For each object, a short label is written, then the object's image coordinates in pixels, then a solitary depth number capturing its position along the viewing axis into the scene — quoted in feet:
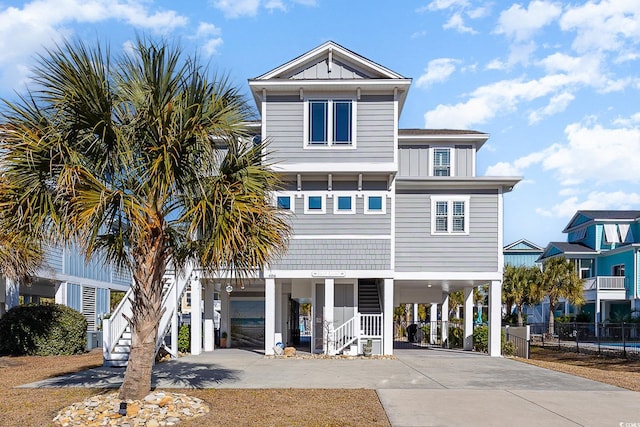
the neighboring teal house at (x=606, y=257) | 141.28
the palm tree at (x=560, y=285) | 130.62
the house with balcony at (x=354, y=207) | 67.41
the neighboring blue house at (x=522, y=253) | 202.18
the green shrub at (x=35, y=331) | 66.54
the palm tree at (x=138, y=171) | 31.65
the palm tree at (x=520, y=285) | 130.31
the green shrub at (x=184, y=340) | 69.21
